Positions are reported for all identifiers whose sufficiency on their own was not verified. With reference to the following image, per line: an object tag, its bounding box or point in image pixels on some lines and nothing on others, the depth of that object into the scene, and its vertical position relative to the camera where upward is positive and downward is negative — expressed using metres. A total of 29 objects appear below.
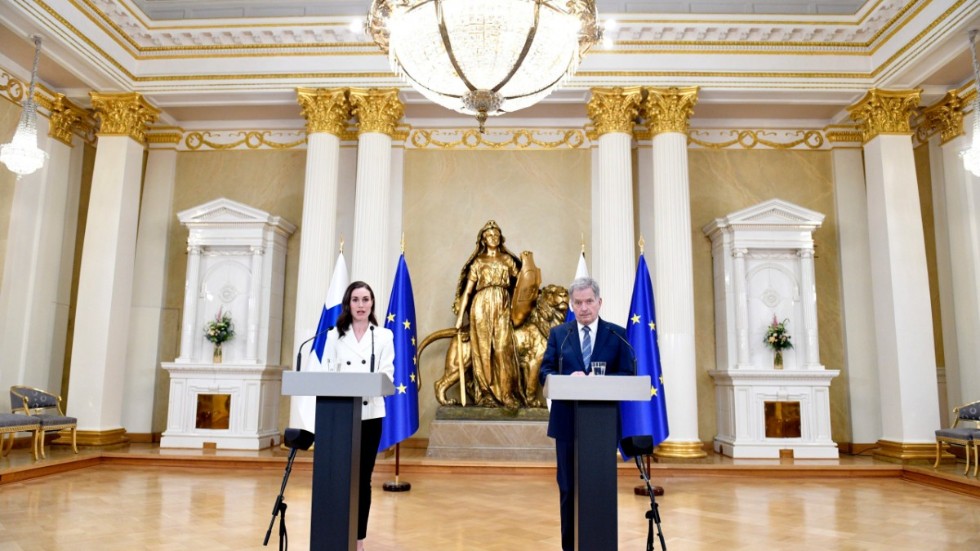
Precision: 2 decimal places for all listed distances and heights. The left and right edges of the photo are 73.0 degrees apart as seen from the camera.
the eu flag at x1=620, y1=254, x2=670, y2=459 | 6.49 +0.17
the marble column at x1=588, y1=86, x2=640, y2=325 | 8.66 +2.44
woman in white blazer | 3.78 +0.12
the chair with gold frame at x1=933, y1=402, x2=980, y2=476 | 6.91 -0.59
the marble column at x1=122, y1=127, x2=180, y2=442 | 9.83 +1.30
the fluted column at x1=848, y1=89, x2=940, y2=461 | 8.18 +1.23
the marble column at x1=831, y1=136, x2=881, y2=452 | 9.42 +1.20
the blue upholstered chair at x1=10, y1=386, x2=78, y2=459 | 7.73 -0.43
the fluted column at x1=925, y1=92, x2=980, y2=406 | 8.46 +1.74
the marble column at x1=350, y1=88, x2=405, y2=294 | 8.81 +2.59
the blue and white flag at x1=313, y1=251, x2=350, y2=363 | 6.23 +0.70
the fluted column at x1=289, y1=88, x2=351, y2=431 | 8.74 +2.31
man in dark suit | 3.49 +0.09
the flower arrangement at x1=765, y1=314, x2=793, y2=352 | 8.88 +0.51
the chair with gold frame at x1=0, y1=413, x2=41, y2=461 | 6.98 -0.62
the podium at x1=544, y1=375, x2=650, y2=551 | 2.76 -0.30
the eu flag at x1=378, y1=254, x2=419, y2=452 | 6.36 +0.03
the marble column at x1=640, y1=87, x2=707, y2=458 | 8.33 +1.48
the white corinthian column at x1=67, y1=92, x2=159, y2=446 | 8.65 +1.28
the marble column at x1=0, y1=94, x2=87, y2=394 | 8.60 +1.47
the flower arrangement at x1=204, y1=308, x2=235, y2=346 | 9.12 +0.55
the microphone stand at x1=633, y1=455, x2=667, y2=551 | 3.36 -0.72
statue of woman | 8.51 +0.52
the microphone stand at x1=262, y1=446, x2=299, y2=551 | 3.43 -0.71
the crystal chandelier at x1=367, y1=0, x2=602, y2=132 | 5.17 +2.61
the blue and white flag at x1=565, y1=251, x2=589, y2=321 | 7.02 +1.10
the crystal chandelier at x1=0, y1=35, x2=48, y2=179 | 6.84 +2.26
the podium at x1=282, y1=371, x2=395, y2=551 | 2.97 -0.34
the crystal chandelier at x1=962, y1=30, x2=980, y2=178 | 6.79 +2.30
